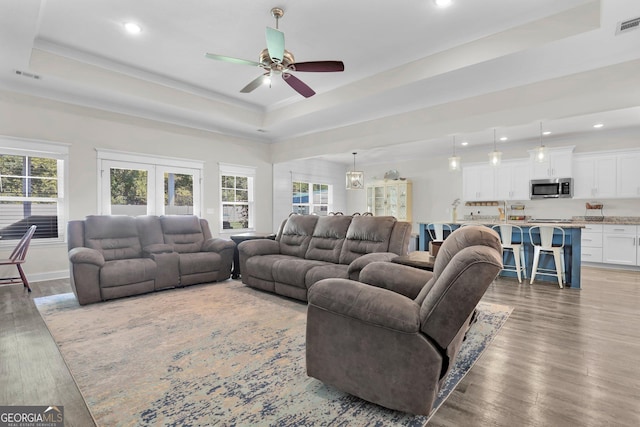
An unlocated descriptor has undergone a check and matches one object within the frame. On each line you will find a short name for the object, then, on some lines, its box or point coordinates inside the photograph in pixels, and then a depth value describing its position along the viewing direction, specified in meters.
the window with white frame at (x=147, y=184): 5.49
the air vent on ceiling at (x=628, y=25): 2.82
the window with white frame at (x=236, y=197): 7.12
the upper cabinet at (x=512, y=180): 7.22
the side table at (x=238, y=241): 5.18
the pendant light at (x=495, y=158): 5.53
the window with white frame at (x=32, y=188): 4.61
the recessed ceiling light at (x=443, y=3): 3.04
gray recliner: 1.48
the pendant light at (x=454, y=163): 6.01
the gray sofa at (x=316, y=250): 3.66
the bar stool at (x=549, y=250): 4.62
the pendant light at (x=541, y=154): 5.01
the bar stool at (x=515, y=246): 4.96
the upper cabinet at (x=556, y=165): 6.63
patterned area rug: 1.73
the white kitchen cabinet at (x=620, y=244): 5.87
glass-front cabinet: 9.08
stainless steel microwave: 6.66
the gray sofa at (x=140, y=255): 3.78
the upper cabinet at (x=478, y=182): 7.65
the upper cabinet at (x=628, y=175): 6.07
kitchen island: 4.58
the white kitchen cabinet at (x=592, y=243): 6.23
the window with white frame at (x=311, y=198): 9.05
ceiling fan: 3.05
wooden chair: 4.25
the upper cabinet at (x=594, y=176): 6.31
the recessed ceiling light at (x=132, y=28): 3.49
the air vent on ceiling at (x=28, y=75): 4.11
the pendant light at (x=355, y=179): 7.46
